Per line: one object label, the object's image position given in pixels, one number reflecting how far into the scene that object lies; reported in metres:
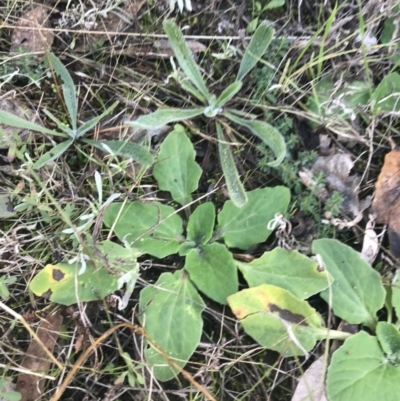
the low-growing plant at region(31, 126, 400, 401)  0.30
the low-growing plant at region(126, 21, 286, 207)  0.31
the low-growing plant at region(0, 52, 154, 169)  0.31
